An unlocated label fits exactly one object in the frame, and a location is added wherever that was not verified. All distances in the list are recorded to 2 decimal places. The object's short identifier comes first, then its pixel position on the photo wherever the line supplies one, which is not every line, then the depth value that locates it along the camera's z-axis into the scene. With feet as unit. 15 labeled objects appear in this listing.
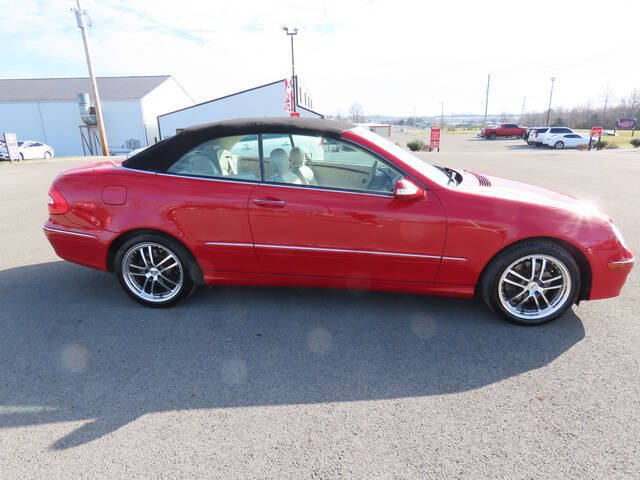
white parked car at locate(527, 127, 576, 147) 99.40
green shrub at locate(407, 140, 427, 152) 92.94
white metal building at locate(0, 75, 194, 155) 124.57
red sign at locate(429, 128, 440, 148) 83.70
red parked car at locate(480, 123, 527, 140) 148.25
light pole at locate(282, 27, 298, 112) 99.88
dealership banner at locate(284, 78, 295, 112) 91.33
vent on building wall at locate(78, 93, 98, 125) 110.63
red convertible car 9.86
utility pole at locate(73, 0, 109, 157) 78.18
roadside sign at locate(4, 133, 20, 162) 65.98
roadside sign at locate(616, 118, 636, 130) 176.59
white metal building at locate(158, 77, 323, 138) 109.70
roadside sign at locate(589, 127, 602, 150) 87.35
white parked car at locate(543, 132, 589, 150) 97.30
